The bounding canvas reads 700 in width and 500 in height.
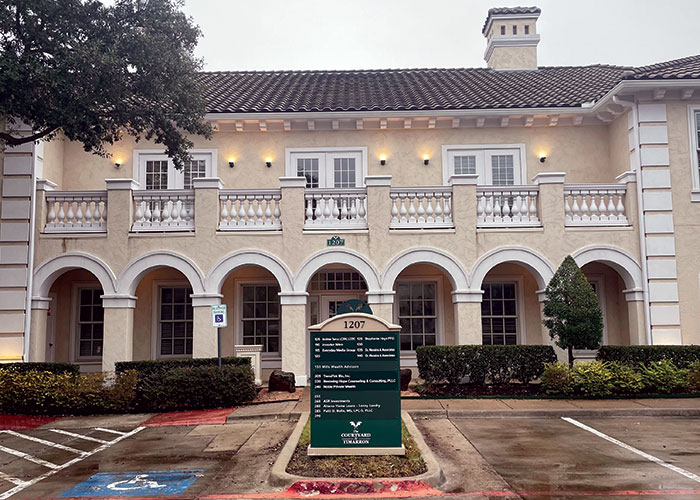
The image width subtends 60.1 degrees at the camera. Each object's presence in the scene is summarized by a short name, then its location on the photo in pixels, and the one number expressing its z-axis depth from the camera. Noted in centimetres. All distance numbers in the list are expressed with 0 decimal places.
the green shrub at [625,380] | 1267
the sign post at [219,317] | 1341
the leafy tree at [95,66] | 1185
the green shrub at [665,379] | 1280
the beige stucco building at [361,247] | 1469
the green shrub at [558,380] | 1273
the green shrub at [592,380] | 1262
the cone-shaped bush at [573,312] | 1314
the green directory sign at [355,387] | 761
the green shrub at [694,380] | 1284
